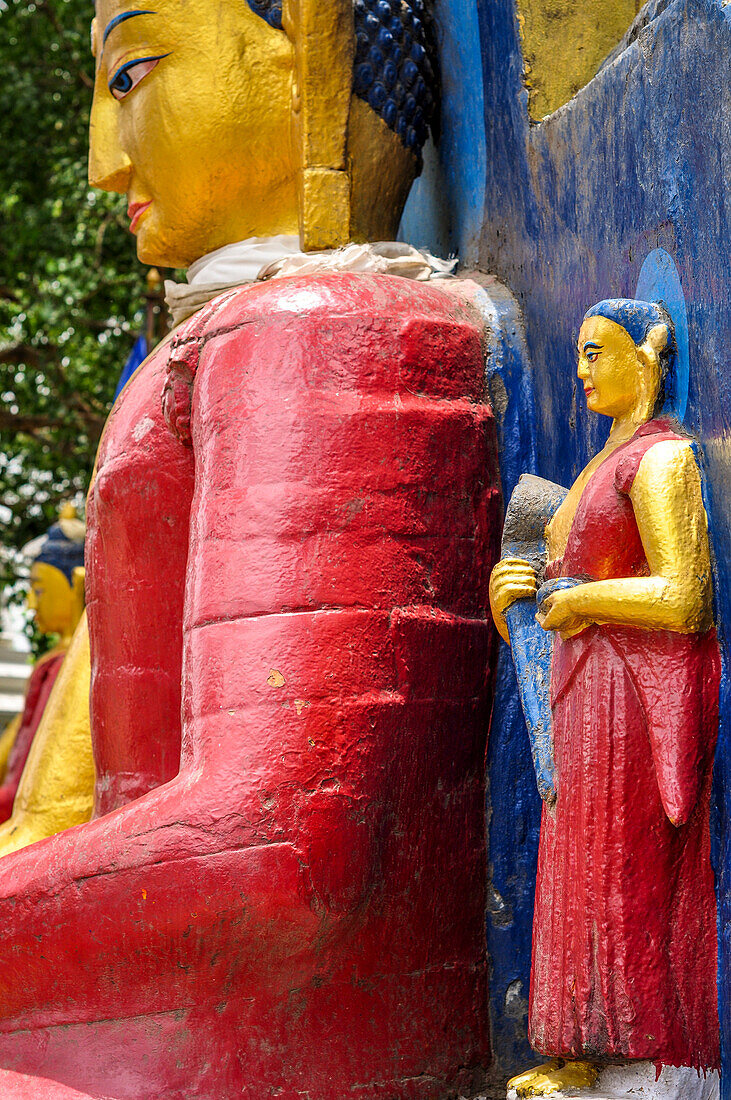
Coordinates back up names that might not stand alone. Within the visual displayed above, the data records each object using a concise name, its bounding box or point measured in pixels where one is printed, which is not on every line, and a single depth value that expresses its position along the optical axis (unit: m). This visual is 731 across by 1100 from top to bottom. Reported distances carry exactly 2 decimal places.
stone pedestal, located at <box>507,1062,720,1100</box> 4.43
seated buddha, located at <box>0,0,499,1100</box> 4.74
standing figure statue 4.41
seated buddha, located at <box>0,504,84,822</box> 9.69
